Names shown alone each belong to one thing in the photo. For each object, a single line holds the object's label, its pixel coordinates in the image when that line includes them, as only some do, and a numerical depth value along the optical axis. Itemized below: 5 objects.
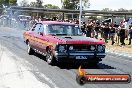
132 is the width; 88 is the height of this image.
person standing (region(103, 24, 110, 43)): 24.65
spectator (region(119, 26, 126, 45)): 22.56
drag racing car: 11.66
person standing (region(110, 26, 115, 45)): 23.57
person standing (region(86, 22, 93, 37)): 26.20
